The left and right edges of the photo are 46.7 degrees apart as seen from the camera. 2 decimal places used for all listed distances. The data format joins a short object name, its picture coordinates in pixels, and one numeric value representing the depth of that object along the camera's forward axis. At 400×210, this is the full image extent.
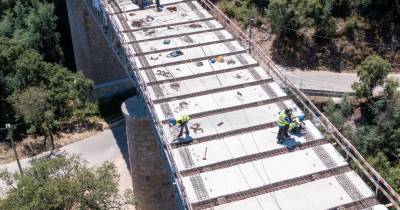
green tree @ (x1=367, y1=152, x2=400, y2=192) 30.96
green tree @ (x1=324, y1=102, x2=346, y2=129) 37.22
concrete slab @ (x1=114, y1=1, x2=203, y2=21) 33.81
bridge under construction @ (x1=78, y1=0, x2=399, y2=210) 19.67
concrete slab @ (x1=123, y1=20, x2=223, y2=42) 31.00
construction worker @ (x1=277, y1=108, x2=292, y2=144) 21.34
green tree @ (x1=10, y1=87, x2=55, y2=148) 39.75
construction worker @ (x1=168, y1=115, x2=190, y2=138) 22.03
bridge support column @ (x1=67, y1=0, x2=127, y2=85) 48.06
